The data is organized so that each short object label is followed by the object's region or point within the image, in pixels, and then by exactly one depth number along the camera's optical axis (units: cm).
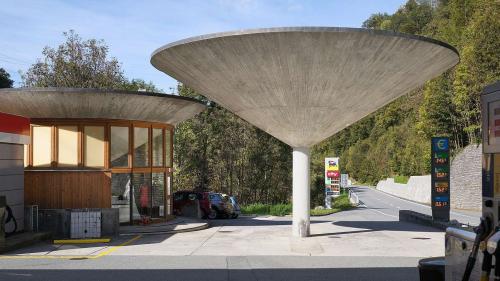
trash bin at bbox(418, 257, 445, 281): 602
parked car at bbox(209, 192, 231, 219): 2844
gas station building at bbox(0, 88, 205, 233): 1828
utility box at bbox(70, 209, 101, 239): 1780
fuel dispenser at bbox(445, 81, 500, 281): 402
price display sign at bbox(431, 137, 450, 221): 2425
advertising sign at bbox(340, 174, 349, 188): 6831
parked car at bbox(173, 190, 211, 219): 2796
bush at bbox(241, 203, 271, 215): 3734
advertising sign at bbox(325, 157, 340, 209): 4309
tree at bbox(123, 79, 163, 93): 5010
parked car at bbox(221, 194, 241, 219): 2884
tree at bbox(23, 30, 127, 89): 4309
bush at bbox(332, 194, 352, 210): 4736
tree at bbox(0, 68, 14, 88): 5752
